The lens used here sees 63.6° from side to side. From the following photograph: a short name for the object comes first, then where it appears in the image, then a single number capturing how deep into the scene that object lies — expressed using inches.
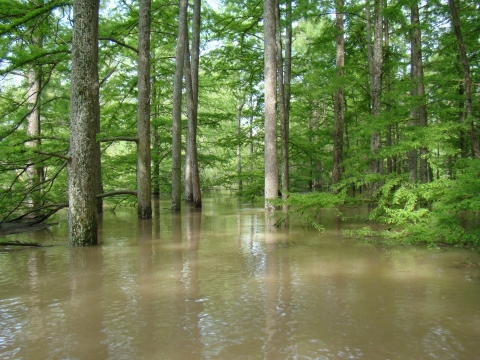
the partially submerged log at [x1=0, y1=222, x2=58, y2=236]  386.6
